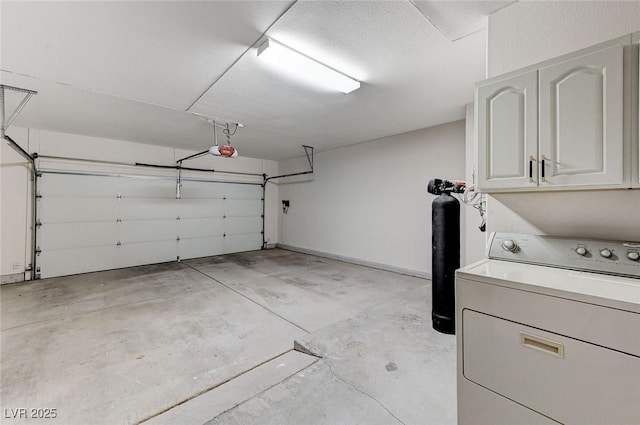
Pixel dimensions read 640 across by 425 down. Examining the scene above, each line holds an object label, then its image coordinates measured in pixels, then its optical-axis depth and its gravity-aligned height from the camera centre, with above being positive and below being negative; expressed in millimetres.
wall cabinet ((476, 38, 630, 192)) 1188 +452
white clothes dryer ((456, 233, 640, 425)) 924 -495
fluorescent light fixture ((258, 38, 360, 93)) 2192 +1394
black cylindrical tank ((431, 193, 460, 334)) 2551 -478
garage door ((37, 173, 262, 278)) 4941 -210
